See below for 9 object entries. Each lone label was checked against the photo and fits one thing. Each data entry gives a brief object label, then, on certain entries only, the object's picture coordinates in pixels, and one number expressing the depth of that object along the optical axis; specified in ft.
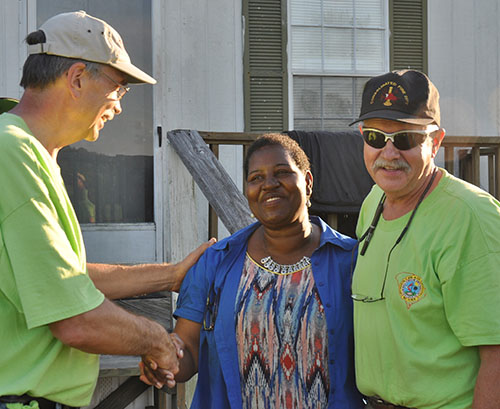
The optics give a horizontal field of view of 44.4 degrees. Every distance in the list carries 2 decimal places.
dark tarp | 16.81
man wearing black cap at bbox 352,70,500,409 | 6.10
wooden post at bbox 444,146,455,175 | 16.11
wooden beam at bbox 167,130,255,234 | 11.02
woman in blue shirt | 7.77
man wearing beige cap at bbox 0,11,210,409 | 5.91
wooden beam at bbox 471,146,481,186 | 16.63
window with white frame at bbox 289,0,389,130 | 20.97
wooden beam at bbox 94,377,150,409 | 13.00
